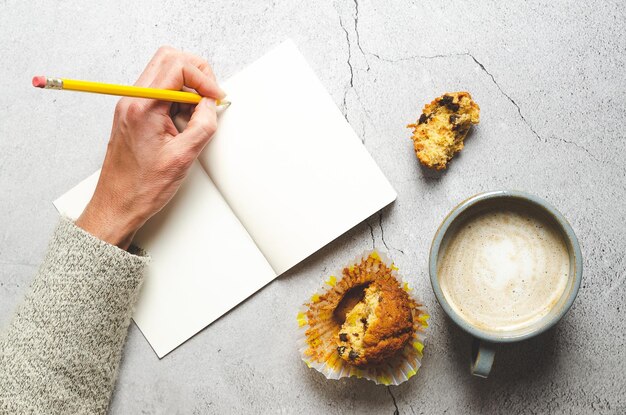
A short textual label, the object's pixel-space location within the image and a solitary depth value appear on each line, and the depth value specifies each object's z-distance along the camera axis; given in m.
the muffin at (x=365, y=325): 0.94
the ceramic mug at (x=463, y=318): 0.88
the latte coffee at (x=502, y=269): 0.94
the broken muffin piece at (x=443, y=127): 1.01
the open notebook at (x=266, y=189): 1.05
